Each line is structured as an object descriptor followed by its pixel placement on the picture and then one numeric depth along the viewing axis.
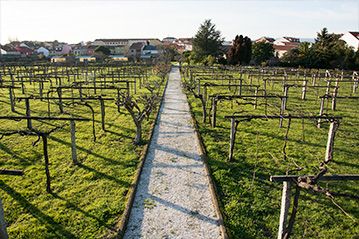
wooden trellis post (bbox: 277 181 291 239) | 5.18
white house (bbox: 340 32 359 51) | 60.06
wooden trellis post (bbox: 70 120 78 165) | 9.16
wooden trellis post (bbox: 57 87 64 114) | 16.08
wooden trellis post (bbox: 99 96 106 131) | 12.76
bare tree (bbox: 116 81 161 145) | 11.21
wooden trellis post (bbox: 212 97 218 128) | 13.49
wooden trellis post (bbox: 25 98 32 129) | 12.68
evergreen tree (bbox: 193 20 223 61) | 59.72
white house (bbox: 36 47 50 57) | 100.29
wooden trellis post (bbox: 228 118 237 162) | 9.45
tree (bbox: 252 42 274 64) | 56.28
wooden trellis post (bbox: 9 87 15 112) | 17.24
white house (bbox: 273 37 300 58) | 72.22
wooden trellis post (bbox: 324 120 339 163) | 9.52
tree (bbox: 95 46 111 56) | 80.94
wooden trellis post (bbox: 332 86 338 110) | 17.89
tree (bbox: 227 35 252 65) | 52.88
